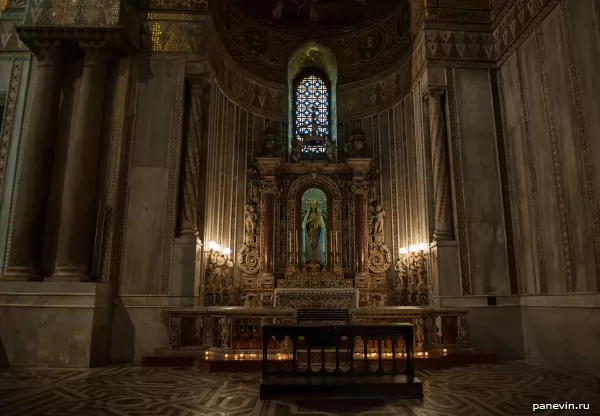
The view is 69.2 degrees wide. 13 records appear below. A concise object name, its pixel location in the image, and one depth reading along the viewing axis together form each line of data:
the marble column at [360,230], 12.76
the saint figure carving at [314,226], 13.28
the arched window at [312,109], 14.41
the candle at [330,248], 13.12
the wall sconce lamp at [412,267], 10.60
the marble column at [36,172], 8.56
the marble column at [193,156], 9.52
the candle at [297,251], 13.10
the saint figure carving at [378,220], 13.01
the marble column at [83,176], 8.60
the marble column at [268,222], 12.88
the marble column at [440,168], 9.92
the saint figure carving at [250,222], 13.05
